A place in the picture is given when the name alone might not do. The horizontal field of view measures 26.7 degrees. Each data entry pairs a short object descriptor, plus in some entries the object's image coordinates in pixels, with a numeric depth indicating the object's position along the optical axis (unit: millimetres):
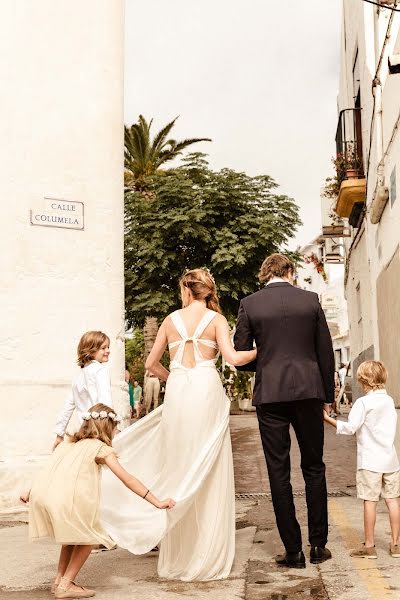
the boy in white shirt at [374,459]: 5512
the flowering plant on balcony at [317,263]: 31409
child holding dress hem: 4641
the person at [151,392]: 23828
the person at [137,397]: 26634
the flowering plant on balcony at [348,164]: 15195
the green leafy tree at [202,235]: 24844
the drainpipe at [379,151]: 10719
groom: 5223
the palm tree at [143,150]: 34688
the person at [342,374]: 27555
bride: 5121
